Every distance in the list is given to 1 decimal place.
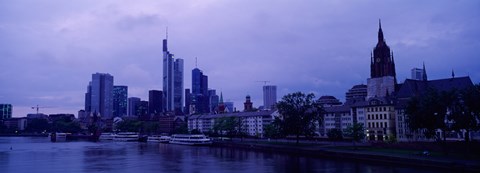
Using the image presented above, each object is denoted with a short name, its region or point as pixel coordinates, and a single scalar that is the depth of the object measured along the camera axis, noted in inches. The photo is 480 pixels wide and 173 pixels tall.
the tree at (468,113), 3073.3
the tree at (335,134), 5036.9
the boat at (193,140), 6924.2
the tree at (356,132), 4574.8
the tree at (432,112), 3265.3
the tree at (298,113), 5128.0
